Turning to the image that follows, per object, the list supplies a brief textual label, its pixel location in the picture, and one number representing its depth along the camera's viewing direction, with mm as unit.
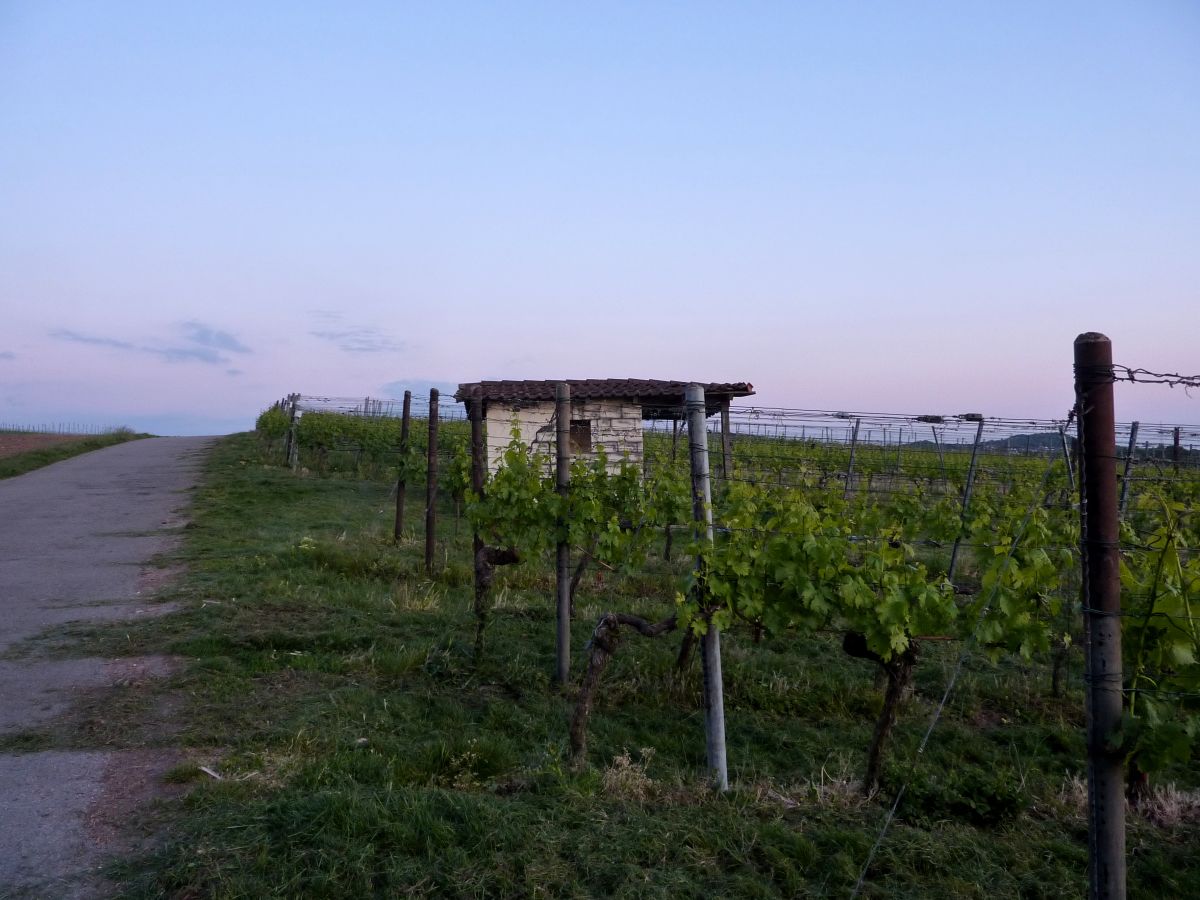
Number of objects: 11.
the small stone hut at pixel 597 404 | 15344
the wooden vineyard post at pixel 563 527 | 5984
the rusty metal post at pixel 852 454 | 9823
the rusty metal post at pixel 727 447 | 8680
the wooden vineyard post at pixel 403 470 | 11438
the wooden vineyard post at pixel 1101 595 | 2797
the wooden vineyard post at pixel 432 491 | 9531
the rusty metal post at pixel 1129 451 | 8027
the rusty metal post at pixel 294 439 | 21761
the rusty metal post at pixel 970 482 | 8670
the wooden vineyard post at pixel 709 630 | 4484
